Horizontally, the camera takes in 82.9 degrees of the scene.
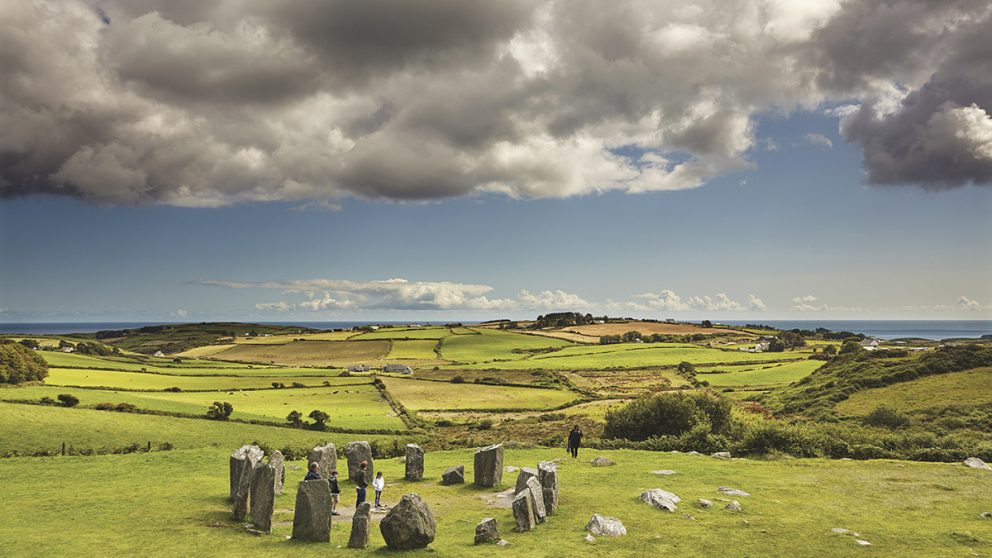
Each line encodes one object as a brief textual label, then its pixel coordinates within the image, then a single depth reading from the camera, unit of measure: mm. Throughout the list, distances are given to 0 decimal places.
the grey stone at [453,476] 30188
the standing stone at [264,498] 20547
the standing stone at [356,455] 30812
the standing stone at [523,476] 24328
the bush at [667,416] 46438
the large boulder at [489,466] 28797
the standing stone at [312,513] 19562
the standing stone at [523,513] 21125
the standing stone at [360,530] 19000
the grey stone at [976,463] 30575
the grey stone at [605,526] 20228
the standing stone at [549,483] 23344
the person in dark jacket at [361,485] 23109
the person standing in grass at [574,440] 36344
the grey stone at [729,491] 25814
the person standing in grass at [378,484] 24141
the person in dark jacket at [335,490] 25330
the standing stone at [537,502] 22031
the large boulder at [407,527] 18359
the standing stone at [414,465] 30672
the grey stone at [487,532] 19406
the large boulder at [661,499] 23534
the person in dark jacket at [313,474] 22684
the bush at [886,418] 49500
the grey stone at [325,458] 29645
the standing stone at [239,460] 23459
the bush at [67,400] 52219
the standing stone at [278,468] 25250
